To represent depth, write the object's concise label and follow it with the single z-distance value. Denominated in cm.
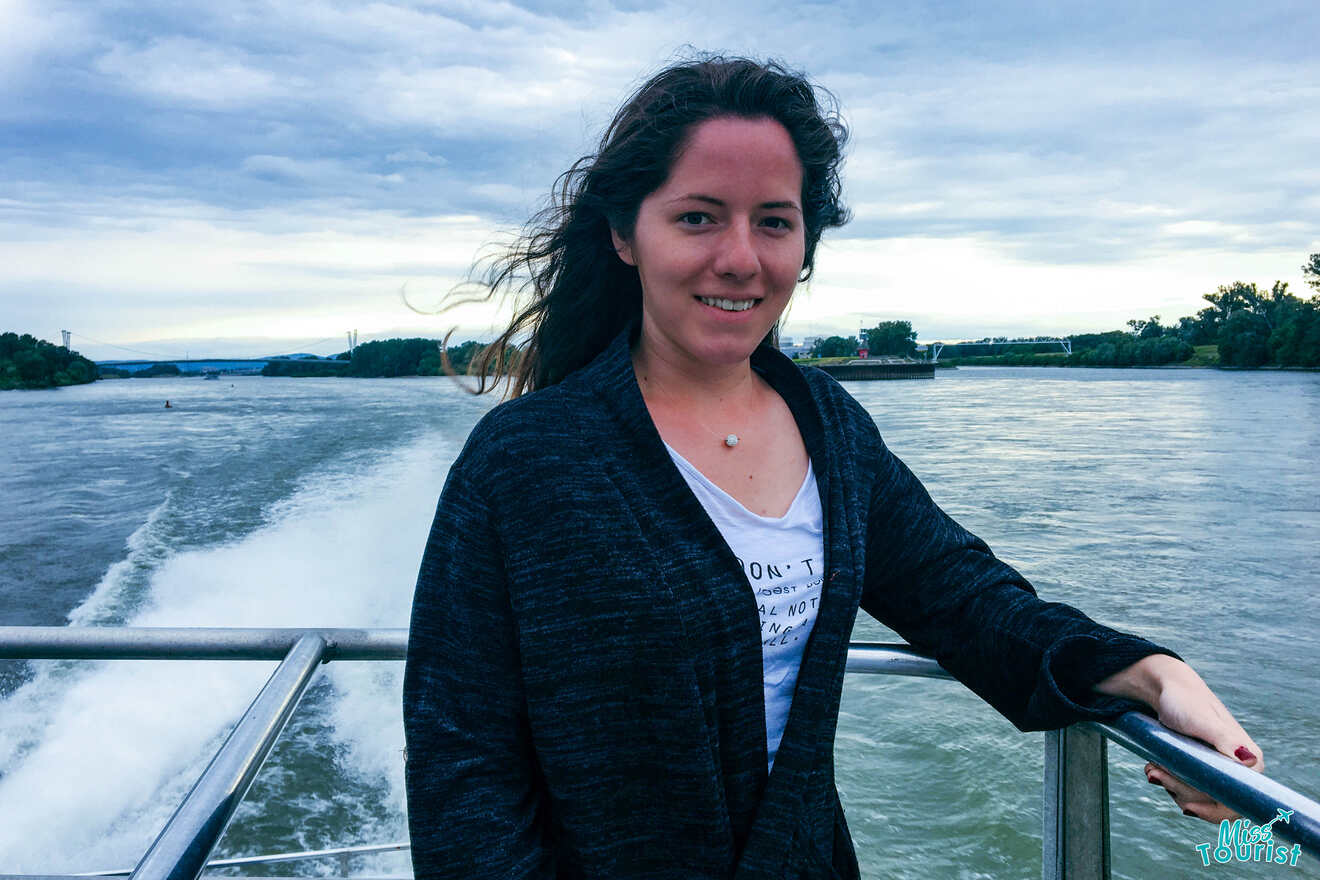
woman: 91
